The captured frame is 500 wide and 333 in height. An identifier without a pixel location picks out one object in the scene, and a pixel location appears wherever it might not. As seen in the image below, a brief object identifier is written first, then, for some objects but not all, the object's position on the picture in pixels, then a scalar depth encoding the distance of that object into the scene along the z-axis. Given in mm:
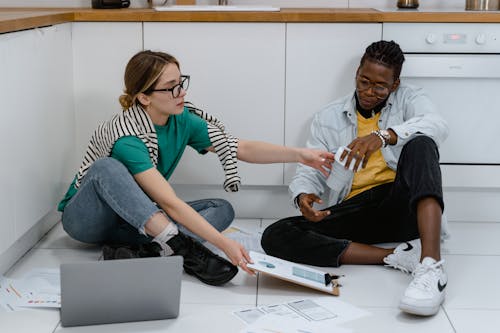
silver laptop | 2297
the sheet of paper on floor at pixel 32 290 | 2512
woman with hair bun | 2654
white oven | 3275
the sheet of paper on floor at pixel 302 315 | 2367
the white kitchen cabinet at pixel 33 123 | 2639
